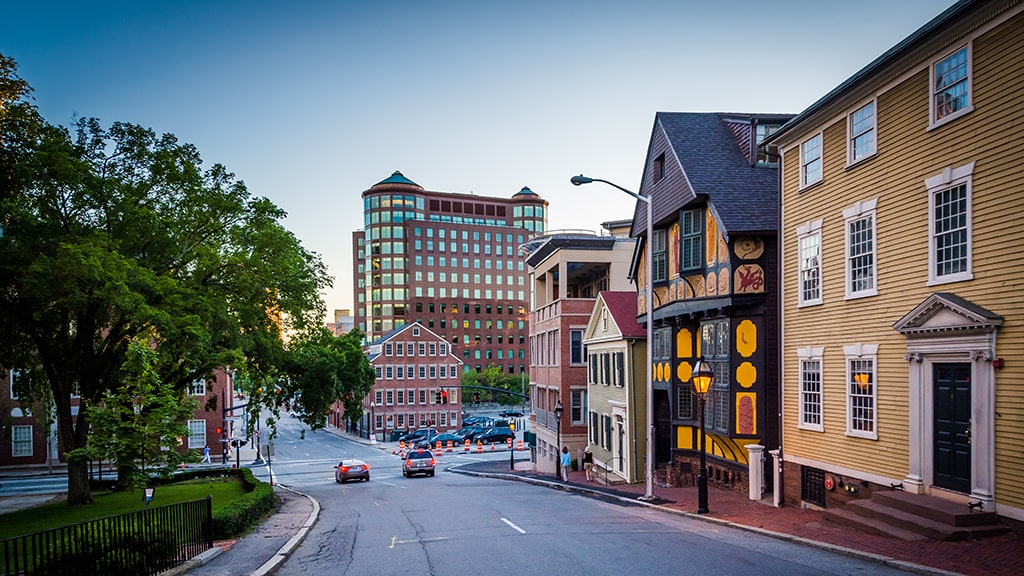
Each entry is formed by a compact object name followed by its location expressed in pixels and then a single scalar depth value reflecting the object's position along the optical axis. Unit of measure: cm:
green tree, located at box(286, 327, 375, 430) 3189
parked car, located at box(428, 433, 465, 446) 7181
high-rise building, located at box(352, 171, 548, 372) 14125
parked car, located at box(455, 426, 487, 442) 7481
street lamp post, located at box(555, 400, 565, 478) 3434
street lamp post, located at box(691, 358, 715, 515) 1855
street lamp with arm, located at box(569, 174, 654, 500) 2192
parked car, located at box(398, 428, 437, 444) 7583
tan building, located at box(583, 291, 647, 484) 3222
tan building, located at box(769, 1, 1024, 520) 1224
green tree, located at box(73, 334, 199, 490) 1622
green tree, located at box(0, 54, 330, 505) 2250
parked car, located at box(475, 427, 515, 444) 7512
